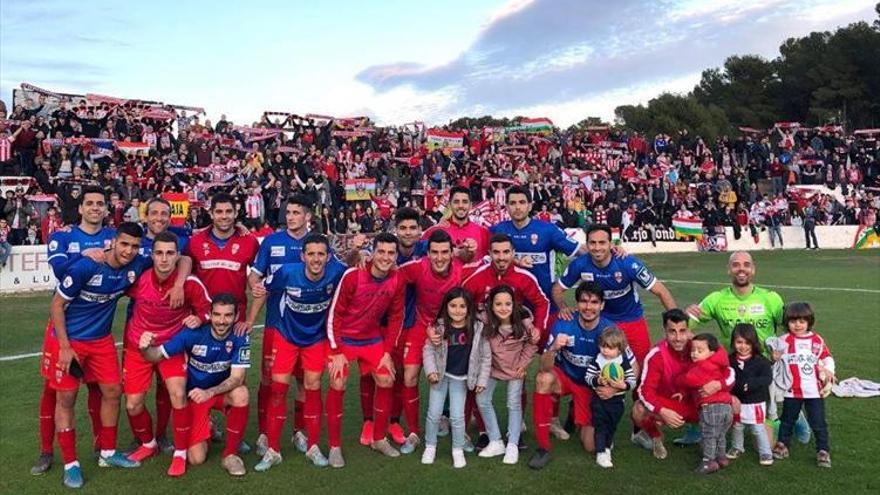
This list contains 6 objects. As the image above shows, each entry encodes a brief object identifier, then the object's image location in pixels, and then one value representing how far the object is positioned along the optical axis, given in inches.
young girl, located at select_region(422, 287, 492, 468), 221.8
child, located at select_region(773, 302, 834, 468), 208.7
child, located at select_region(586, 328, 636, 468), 216.2
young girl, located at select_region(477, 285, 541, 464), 222.5
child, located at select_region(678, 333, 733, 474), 205.2
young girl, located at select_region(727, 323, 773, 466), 208.1
